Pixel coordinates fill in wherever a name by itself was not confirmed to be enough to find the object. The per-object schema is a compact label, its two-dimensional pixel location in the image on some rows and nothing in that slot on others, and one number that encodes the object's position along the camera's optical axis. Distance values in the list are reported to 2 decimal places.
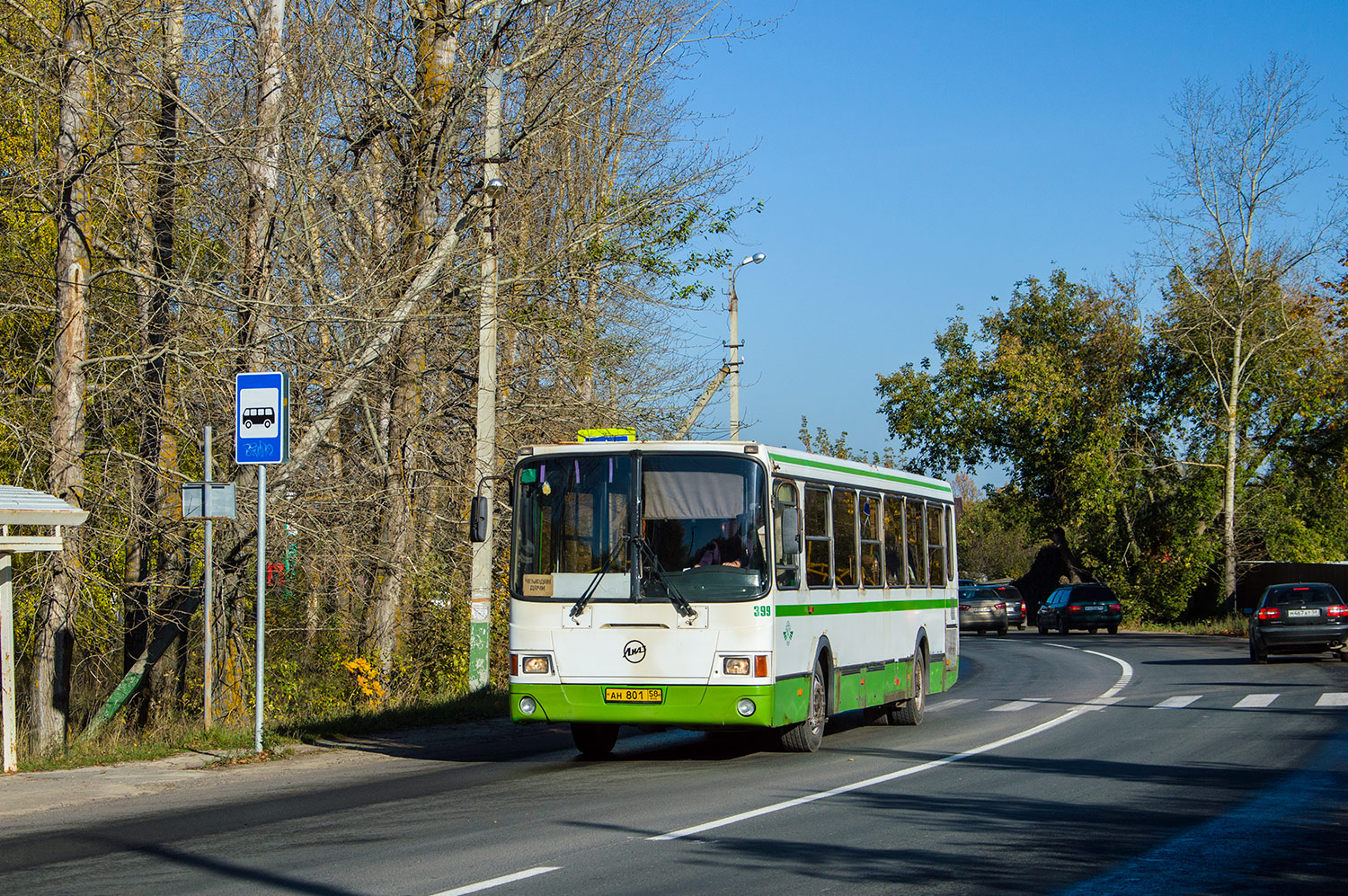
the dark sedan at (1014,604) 56.56
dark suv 50.69
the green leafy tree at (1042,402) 55.78
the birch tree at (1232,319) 49.56
